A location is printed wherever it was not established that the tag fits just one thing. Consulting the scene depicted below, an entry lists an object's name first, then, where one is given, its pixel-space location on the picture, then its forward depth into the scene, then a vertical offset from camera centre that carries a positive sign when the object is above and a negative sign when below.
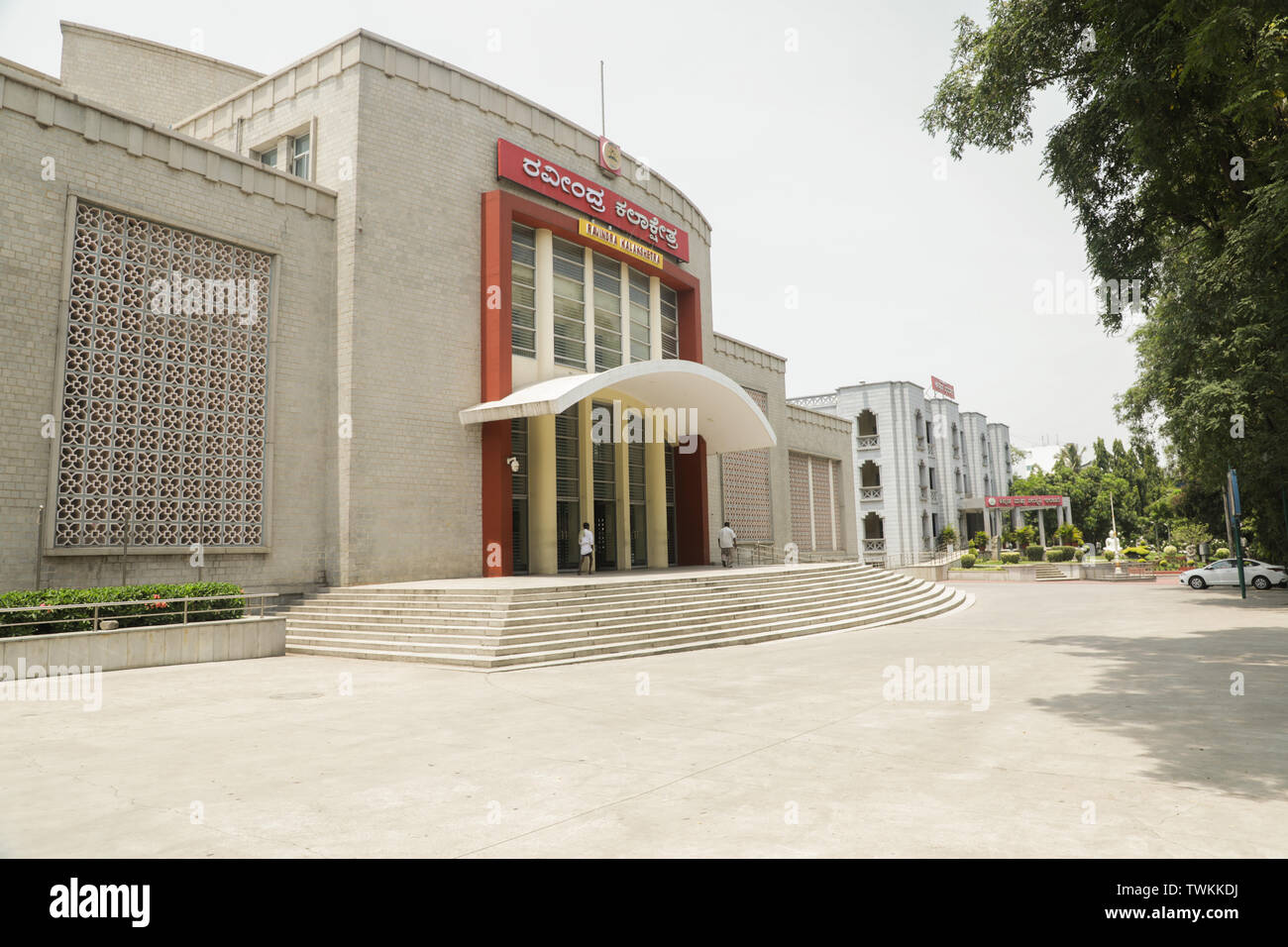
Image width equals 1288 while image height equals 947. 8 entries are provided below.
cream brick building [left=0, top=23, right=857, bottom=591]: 14.71 +5.04
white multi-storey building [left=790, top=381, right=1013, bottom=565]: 55.66 +4.72
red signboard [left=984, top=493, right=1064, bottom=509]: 56.44 +1.79
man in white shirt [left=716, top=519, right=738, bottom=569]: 26.23 -0.30
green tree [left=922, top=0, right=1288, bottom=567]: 9.80 +5.59
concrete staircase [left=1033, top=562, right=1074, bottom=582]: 42.38 -2.67
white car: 28.61 -2.10
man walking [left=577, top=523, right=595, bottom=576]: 21.98 -0.14
